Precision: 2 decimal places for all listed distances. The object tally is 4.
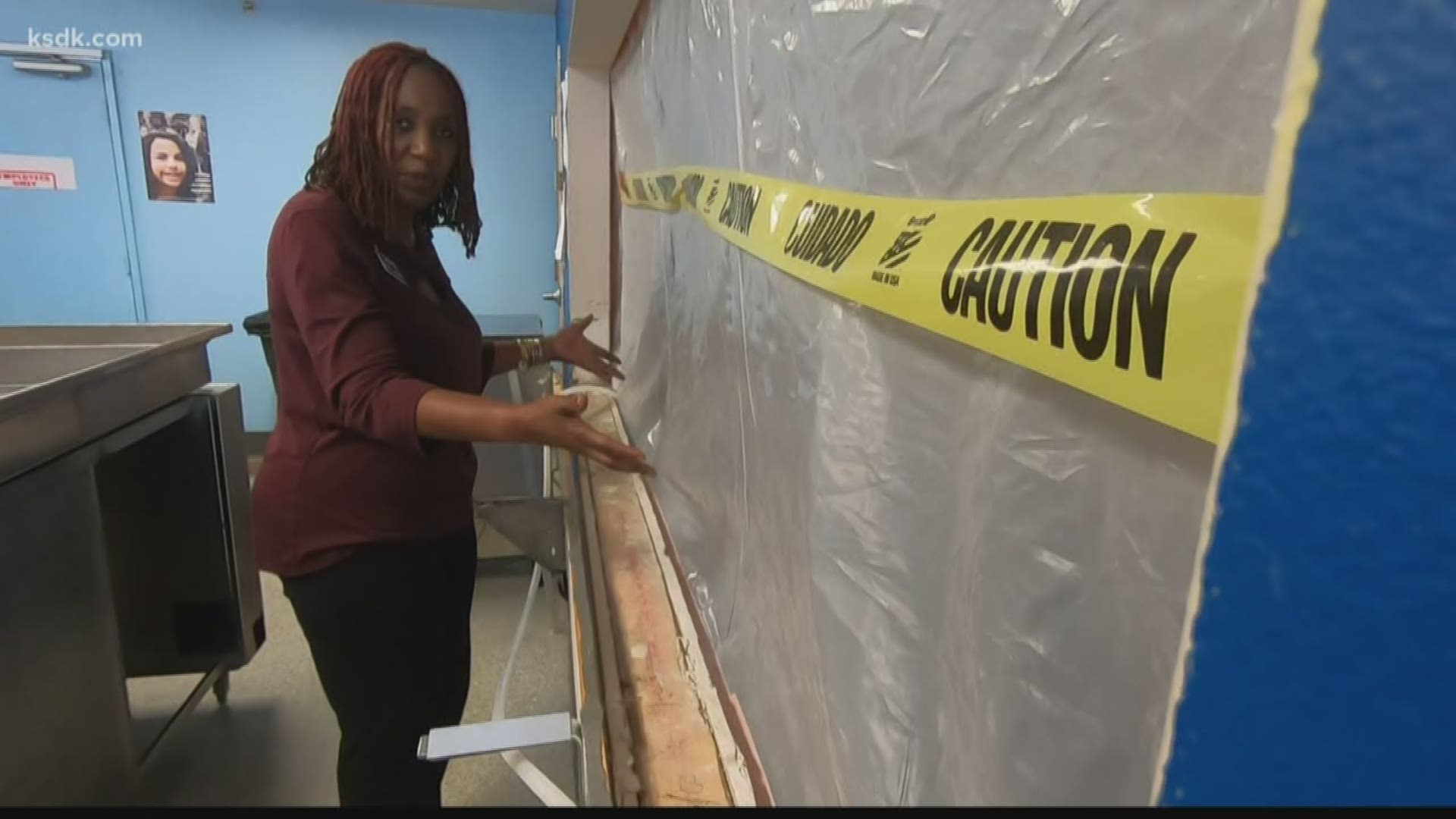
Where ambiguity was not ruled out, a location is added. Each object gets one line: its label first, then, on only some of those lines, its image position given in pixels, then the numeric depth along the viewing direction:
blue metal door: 3.62
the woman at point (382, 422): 0.89
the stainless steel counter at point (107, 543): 1.33
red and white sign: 3.67
